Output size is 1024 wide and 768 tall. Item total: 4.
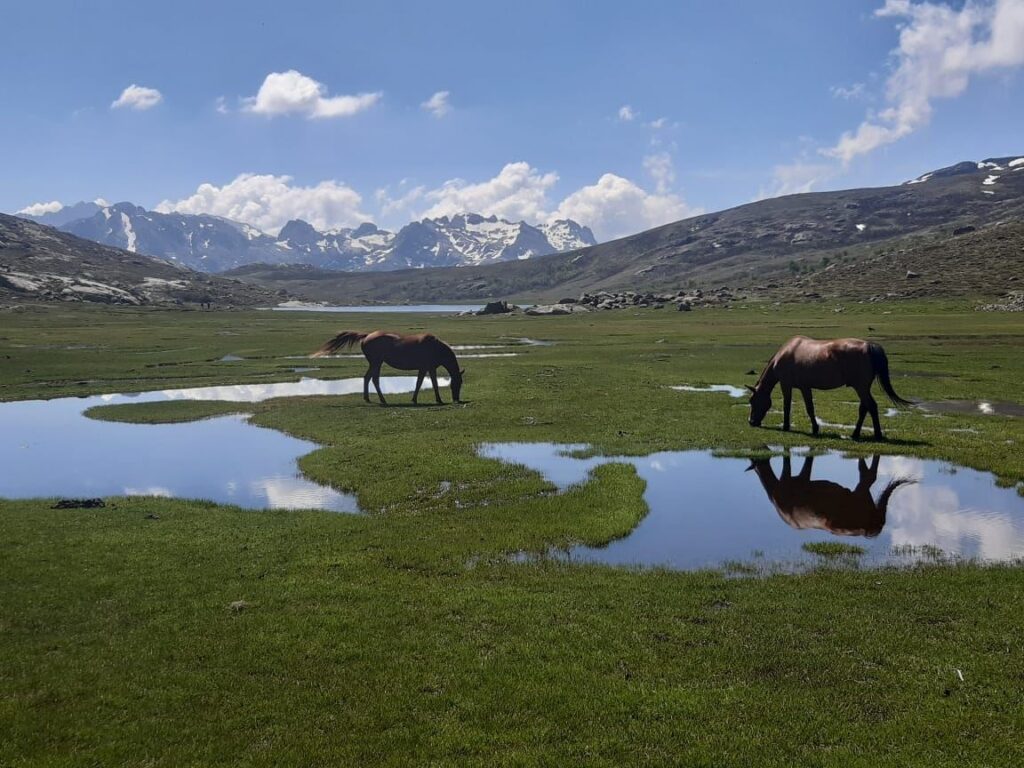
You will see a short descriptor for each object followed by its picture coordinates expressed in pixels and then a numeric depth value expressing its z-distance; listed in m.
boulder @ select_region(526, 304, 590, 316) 153.50
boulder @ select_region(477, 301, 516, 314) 160.00
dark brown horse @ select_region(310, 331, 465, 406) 39.97
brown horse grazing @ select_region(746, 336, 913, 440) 26.45
